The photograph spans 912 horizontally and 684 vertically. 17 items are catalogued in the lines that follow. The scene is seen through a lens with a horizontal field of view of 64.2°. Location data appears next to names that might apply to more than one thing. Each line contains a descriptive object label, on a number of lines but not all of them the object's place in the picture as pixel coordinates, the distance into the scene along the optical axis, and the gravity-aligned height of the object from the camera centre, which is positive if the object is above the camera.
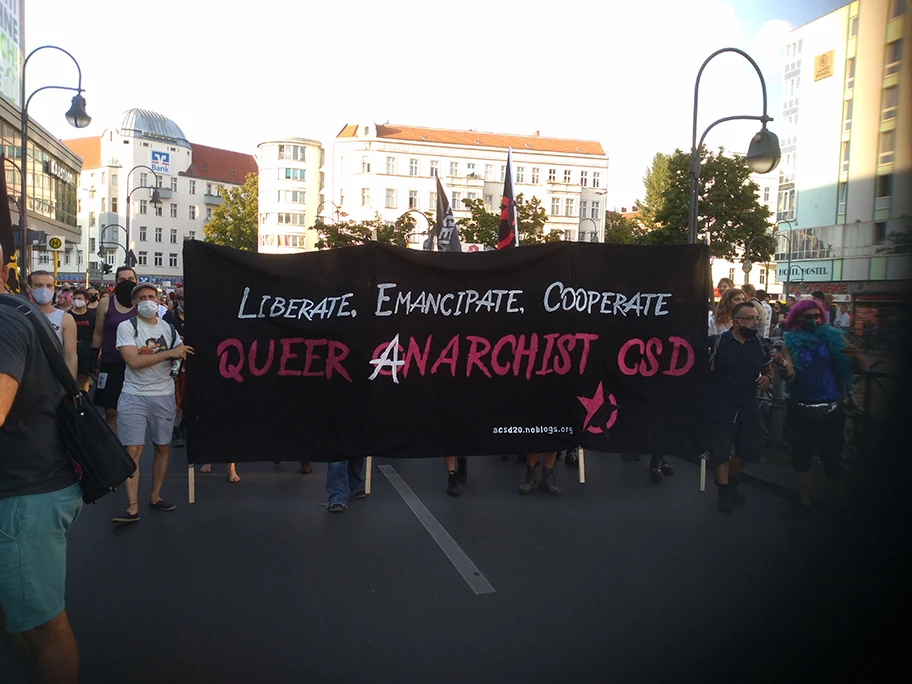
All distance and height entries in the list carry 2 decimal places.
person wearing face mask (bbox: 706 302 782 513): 6.31 -0.76
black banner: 5.60 -0.42
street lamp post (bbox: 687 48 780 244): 10.91 +2.41
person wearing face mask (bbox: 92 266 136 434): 7.48 -0.63
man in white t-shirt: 5.79 -0.80
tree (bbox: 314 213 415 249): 40.75 +3.65
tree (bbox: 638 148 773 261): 38.19 +5.32
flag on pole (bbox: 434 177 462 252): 12.15 +1.18
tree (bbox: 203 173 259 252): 73.38 +6.85
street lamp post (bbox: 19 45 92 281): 17.53 +4.05
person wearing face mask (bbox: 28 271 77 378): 7.45 -0.12
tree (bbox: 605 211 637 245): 77.31 +8.14
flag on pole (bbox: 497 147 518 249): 9.63 +1.08
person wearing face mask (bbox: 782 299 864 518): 5.53 -0.51
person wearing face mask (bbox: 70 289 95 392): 10.51 -0.78
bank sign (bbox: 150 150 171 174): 97.00 +16.67
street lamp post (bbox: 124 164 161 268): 33.84 +4.13
